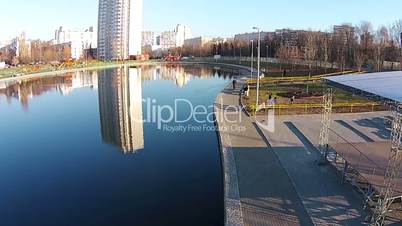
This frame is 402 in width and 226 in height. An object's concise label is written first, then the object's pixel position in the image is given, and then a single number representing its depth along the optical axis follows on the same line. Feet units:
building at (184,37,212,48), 518.21
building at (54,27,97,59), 490.53
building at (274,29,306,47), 237.96
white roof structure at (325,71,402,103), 31.47
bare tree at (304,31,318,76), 165.18
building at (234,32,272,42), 438.81
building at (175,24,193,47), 579.07
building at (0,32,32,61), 266.71
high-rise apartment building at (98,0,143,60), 392.47
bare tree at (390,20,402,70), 175.05
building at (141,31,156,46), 583.58
